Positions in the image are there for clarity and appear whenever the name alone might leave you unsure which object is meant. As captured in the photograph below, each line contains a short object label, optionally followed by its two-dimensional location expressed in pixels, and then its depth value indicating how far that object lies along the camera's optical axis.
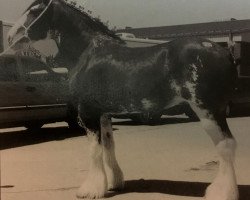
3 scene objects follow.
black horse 4.15
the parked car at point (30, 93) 7.31
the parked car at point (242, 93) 5.80
